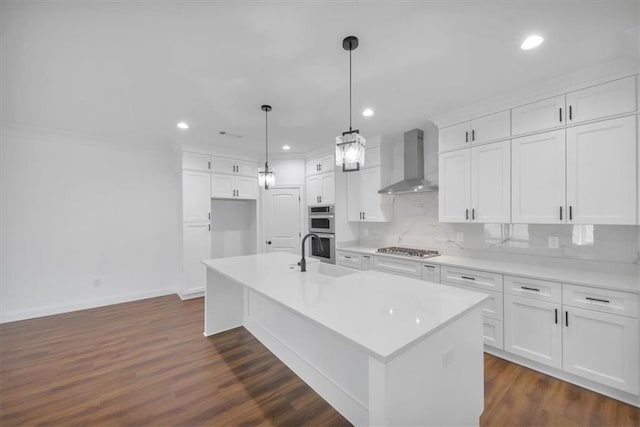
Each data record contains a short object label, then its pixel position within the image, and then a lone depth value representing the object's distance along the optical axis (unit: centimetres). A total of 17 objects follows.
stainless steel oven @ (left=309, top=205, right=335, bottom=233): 428
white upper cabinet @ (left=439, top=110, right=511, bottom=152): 254
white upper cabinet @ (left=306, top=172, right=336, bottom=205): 429
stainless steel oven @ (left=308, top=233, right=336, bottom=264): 422
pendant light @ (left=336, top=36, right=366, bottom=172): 172
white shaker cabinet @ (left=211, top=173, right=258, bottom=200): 448
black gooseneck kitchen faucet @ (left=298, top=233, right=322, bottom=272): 223
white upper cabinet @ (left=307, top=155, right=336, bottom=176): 431
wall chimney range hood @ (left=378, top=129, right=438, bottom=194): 343
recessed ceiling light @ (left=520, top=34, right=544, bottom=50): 166
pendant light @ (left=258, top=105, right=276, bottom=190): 282
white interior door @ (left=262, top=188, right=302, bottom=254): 483
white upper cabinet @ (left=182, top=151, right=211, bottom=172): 418
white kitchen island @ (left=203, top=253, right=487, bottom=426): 107
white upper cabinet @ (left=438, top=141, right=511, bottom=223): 256
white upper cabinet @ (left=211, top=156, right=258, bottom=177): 447
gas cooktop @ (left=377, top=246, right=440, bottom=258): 318
